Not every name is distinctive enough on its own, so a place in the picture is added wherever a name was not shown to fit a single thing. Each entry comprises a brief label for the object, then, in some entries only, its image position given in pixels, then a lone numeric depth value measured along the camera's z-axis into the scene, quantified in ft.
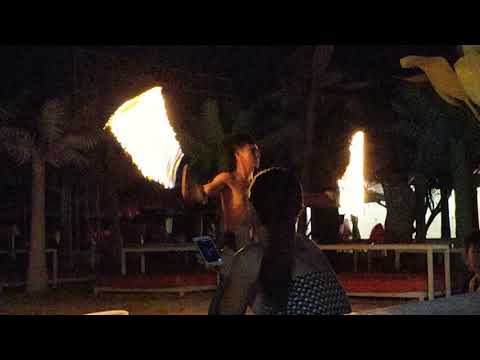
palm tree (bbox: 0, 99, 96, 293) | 40.06
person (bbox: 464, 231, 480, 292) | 19.95
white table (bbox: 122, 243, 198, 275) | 34.17
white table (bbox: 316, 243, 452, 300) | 27.66
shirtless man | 21.65
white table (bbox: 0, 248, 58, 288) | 42.28
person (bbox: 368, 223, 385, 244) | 35.93
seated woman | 9.08
